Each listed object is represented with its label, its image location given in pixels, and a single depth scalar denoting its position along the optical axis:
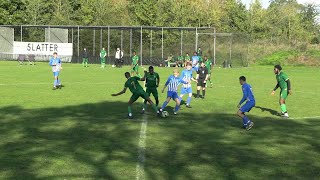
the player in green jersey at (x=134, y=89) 17.08
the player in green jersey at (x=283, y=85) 18.58
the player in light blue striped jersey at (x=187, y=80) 20.73
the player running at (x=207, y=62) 30.09
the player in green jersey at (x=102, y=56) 48.90
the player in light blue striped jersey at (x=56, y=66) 26.57
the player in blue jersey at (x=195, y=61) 33.05
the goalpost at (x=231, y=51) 56.12
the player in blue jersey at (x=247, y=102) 15.41
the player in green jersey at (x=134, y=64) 38.41
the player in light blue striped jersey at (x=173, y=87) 18.31
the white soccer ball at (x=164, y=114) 17.69
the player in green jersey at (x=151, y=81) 18.11
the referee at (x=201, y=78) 23.94
